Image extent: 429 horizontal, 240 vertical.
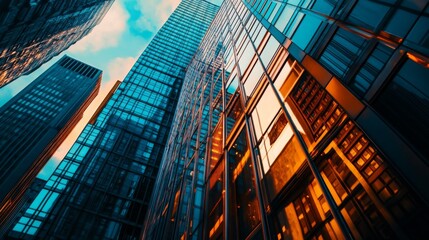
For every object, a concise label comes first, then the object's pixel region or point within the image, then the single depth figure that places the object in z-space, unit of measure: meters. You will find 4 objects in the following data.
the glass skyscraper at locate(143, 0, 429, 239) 4.02
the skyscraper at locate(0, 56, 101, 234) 106.06
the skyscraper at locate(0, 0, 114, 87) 20.06
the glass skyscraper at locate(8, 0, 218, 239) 28.22
